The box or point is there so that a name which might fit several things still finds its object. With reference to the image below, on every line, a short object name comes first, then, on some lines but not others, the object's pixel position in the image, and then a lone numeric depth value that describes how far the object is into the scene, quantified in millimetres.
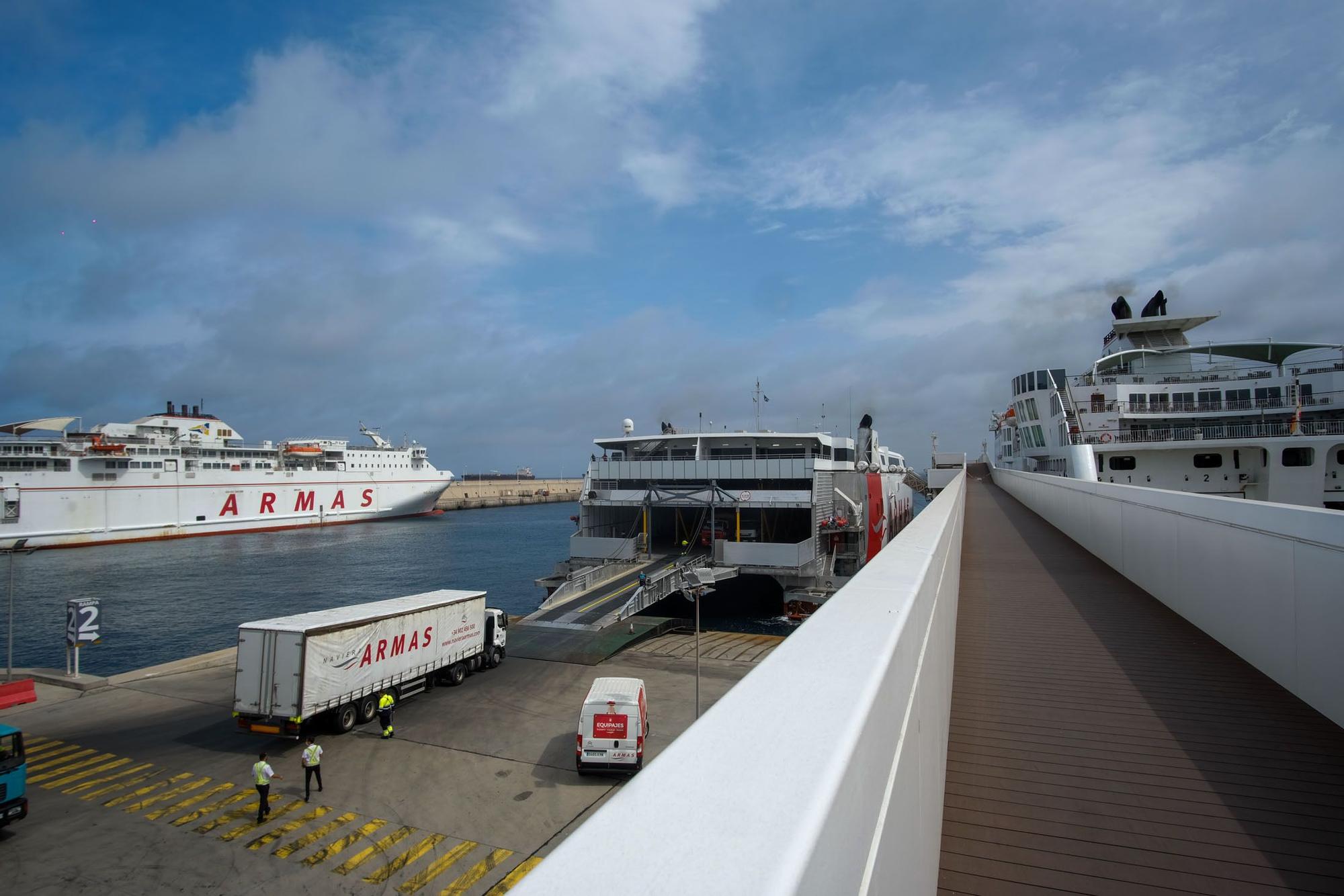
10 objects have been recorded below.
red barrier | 18469
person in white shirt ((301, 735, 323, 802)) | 12477
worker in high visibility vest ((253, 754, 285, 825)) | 11609
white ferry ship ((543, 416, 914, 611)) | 29344
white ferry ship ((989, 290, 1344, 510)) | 24703
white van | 13266
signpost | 20969
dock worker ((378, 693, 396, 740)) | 14844
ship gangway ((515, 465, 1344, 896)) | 1323
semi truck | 14539
